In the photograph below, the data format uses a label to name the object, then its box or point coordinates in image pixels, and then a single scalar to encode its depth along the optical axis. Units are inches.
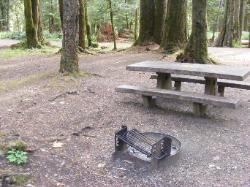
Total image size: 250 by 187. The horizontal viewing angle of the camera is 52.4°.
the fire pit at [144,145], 126.3
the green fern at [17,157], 126.8
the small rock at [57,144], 144.3
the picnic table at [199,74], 165.5
